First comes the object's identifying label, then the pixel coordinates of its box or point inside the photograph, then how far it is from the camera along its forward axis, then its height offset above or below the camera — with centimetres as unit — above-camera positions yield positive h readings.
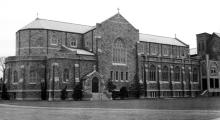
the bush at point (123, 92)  6506 -330
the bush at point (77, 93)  5862 -312
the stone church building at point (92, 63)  6009 +269
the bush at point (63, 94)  5869 -329
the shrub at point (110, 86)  6456 -203
